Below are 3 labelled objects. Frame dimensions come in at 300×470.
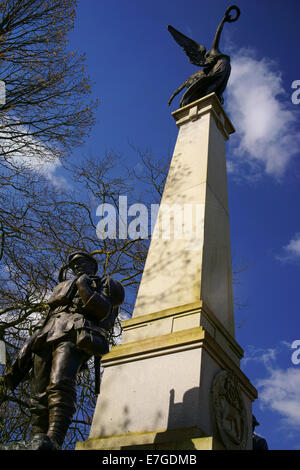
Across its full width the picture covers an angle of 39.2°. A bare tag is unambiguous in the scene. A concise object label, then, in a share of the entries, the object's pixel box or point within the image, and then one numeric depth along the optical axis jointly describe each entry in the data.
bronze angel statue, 7.84
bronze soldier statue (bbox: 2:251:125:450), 3.62
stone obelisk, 3.72
